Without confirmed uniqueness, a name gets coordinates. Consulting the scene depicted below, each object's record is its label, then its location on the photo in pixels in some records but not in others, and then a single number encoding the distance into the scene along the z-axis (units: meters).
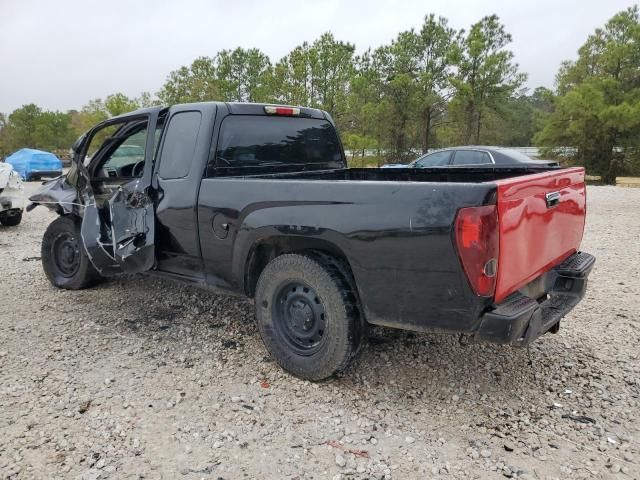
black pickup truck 2.47
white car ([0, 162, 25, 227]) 8.97
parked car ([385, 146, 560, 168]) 10.24
